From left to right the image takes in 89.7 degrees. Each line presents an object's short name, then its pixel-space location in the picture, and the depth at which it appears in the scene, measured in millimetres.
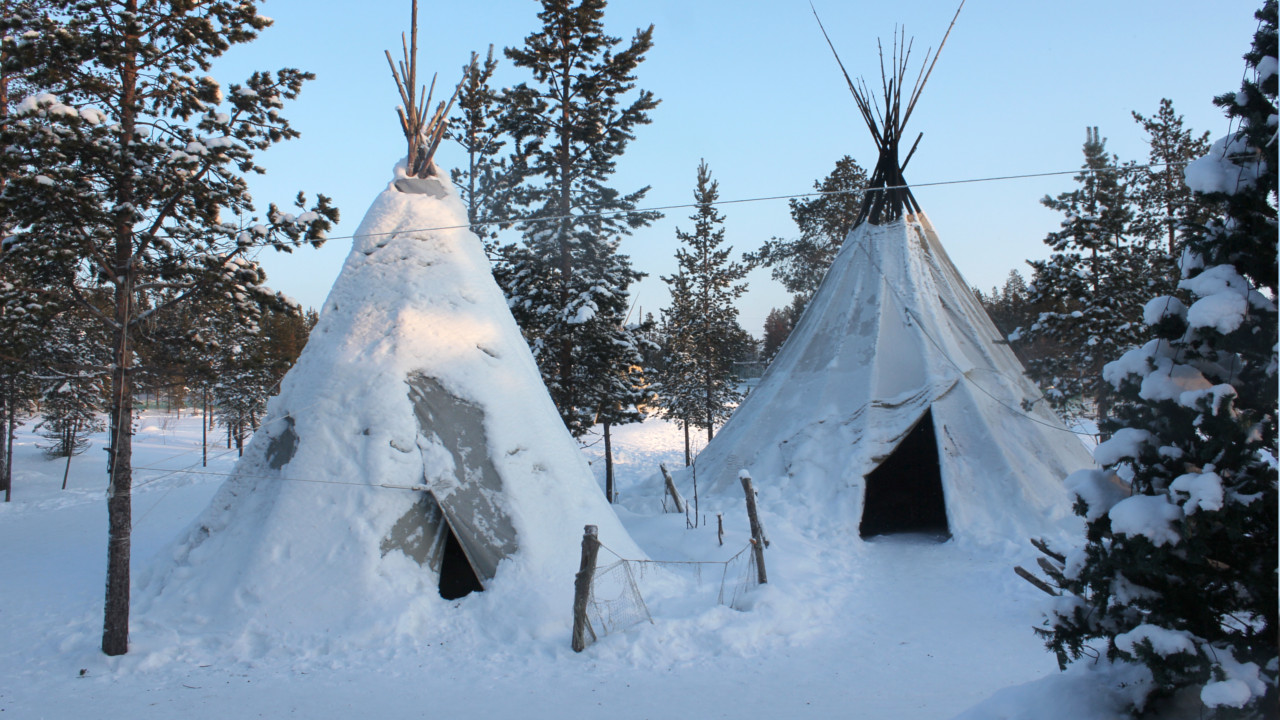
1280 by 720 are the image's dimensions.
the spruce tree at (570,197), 16047
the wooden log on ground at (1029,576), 5883
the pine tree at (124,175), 6371
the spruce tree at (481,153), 21031
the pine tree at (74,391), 19641
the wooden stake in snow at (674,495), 11055
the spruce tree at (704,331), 24844
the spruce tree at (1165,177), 16969
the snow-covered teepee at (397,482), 6551
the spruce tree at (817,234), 23703
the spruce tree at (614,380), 16584
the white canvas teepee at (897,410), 9758
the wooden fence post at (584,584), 6176
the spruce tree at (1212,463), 2904
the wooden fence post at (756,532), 7645
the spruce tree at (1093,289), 13820
